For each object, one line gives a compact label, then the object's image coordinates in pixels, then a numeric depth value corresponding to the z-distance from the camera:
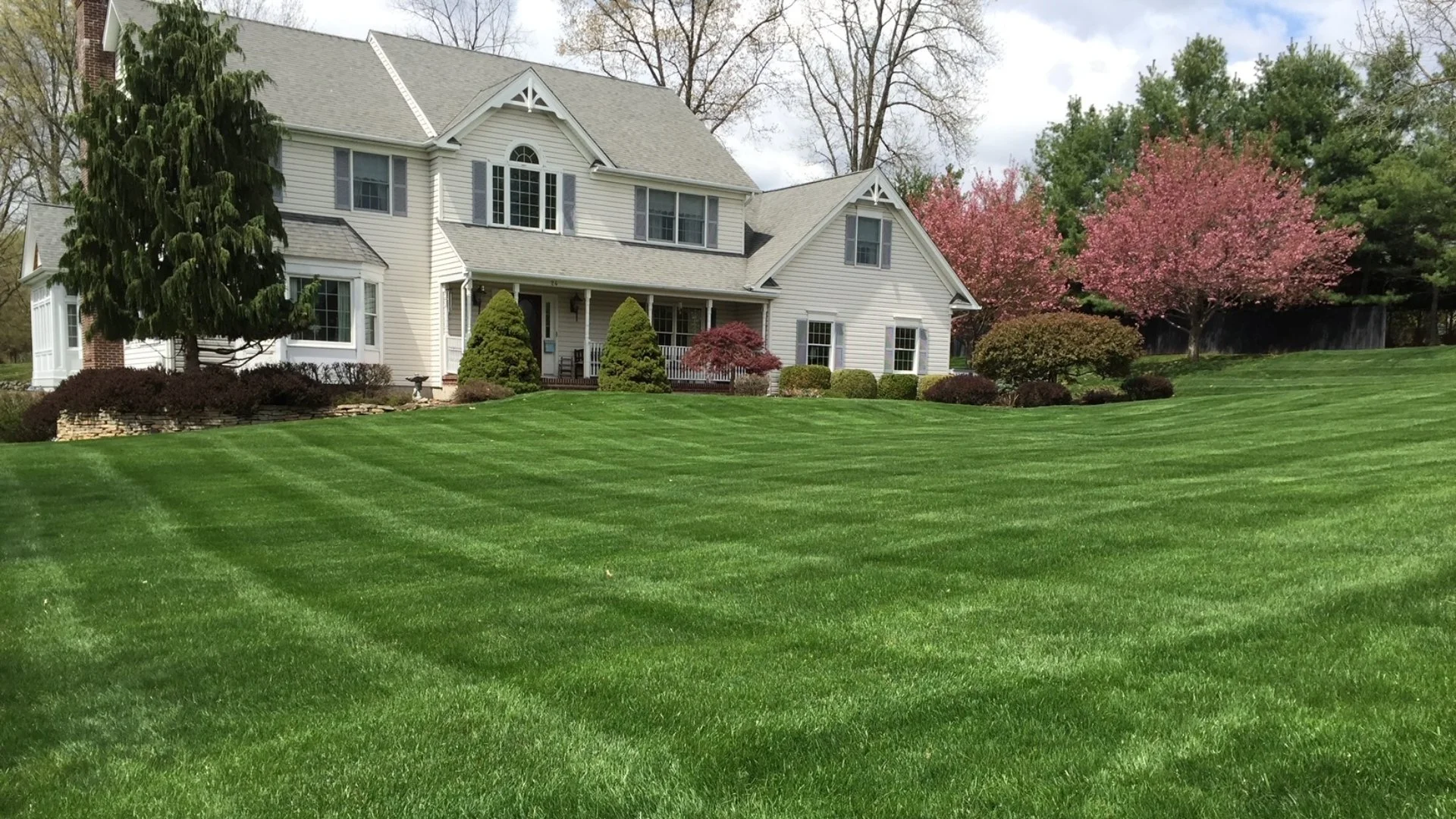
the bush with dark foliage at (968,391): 23.94
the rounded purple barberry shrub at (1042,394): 22.67
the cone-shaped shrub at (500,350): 21.12
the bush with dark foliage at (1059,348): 23.14
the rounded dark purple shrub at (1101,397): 22.84
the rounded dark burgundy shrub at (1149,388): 23.20
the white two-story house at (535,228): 22.66
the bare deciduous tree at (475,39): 42.22
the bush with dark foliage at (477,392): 20.20
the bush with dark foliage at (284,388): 18.08
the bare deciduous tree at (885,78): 39.47
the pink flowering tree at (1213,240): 32.50
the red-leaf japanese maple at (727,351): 24.27
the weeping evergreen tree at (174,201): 17.09
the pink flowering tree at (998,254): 35.81
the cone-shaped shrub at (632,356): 22.73
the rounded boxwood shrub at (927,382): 26.12
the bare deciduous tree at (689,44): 39.28
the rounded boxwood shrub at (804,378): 25.98
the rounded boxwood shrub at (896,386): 27.03
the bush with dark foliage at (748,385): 25.20
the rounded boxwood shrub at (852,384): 26.09
